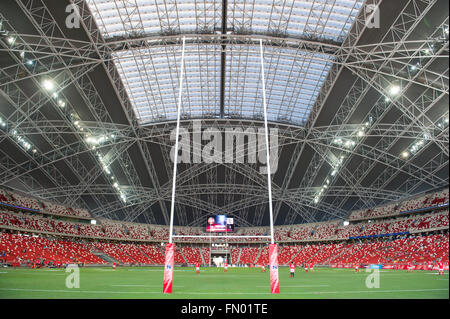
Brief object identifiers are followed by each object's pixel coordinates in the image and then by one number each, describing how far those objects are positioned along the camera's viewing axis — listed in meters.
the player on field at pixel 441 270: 28.11
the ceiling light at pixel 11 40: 27.05
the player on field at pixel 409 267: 37.20
